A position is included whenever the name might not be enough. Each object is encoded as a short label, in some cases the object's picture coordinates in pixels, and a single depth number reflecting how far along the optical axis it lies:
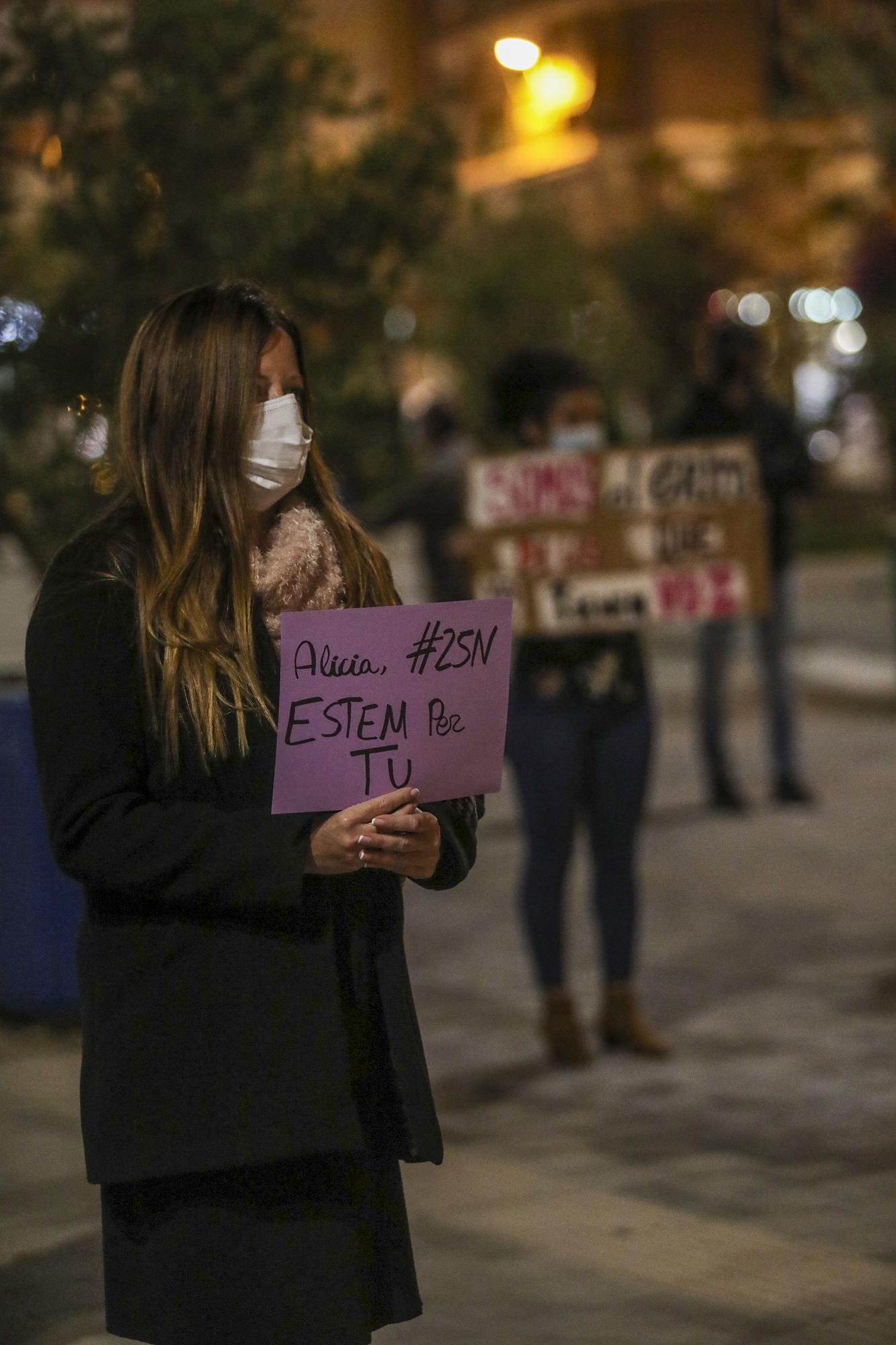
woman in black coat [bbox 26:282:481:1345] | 4.71
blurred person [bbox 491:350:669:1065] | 10.85
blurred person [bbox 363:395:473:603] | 17.95
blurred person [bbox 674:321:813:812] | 16.63
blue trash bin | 11.34
